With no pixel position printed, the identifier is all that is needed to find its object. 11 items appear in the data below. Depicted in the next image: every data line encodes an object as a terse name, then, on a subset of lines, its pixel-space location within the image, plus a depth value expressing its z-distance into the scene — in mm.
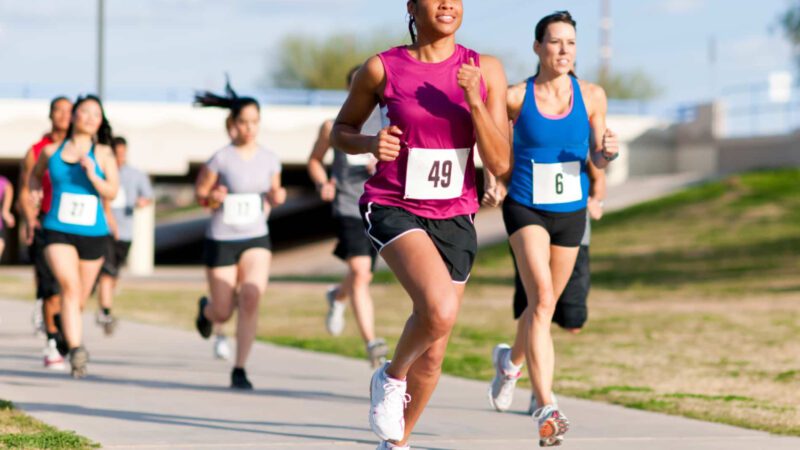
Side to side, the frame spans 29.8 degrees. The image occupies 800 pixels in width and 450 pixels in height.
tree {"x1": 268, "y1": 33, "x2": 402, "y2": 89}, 82875
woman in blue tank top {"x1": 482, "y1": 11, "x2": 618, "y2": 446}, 7496
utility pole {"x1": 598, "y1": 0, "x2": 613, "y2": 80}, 69375
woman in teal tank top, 9969
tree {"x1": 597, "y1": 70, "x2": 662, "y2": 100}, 85188
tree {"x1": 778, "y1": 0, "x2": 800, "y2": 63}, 32844
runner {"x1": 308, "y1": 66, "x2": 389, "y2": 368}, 10898
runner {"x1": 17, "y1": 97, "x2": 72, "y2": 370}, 10625
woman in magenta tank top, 5906
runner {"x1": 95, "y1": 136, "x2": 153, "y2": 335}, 14234
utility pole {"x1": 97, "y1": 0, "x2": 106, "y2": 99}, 30656
